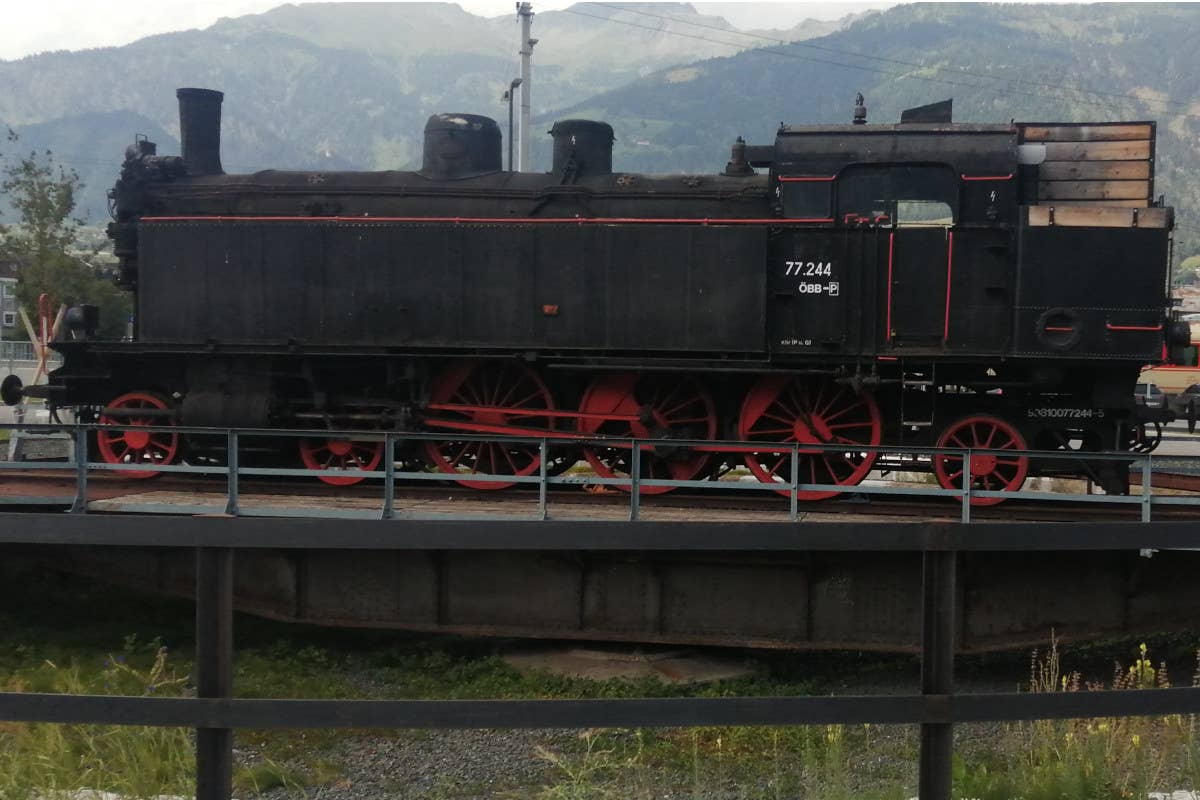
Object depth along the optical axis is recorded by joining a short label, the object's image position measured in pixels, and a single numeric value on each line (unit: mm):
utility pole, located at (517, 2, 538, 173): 26164
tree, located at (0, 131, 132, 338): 46250
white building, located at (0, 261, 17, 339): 64250
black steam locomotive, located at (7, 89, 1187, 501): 11375
